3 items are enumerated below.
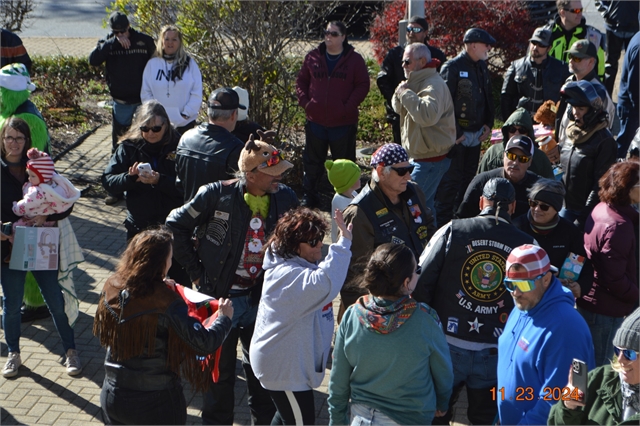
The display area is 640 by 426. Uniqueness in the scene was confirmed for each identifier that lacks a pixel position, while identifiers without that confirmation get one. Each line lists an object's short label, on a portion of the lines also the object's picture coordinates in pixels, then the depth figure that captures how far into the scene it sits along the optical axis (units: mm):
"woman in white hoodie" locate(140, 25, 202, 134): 8672
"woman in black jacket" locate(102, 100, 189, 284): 6434
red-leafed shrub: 12109
